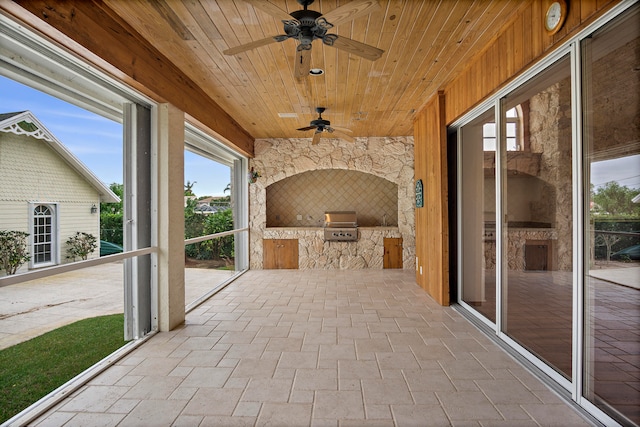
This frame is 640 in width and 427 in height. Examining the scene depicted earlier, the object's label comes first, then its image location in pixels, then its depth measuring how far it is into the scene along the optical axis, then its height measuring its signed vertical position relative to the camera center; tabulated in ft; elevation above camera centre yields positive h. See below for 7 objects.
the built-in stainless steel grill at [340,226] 20.88 -0.81
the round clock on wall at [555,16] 6.28 +3.92
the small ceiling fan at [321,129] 15.11 +4.12
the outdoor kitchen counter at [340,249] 21.11 -2.31
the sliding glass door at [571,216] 5.50 -0.08
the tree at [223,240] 21.34 -1.72
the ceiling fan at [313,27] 6.07 +3.84
